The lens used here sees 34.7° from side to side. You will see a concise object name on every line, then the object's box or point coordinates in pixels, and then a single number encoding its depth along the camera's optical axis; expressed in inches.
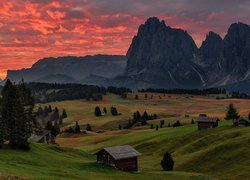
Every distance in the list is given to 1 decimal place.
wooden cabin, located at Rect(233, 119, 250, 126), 4520.2
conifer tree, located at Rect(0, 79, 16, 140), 2972.4
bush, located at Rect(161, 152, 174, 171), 3159.5
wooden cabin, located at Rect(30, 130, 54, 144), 4548.7
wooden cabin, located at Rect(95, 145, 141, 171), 3095.5
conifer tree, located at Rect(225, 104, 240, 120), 5779.0
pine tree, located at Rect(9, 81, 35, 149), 2979.8
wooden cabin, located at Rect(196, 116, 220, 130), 4911.2
